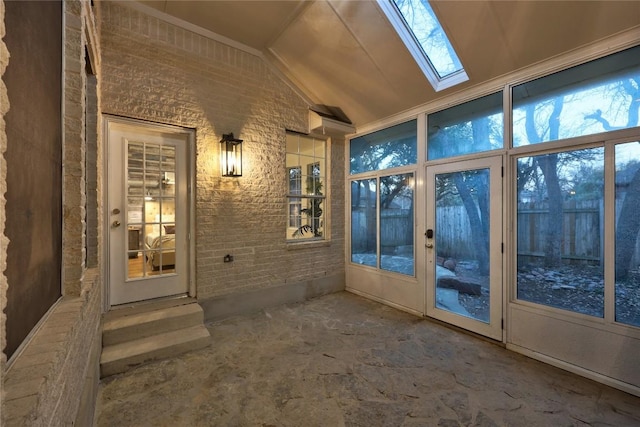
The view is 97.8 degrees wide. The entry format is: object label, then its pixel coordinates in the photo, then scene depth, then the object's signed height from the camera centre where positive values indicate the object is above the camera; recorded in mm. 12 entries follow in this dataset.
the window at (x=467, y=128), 2957 +983
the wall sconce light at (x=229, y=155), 3438 +733
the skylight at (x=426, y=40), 2836 +1879
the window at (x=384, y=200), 3887 +214
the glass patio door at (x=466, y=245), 2934 -355
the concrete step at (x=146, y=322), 2633 -1089
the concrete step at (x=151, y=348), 2414 -1257
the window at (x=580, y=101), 2209 +993
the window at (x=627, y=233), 2176 -153
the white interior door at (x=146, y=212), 3002 +17
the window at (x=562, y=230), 2369 -147
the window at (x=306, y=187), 4332 +433
